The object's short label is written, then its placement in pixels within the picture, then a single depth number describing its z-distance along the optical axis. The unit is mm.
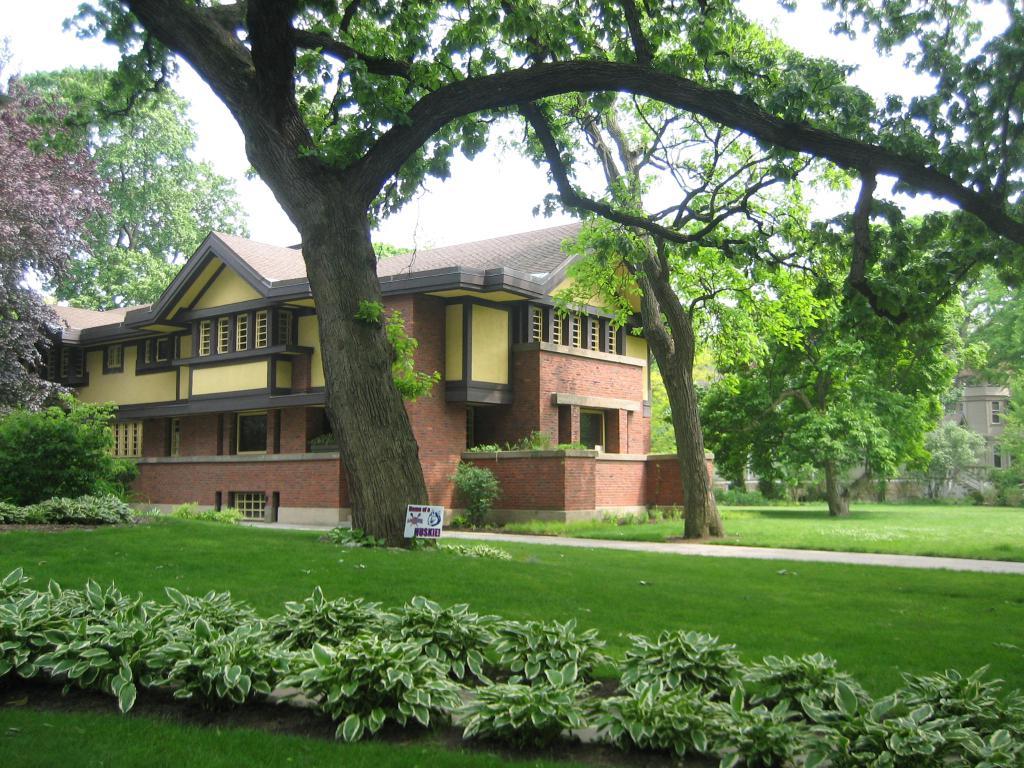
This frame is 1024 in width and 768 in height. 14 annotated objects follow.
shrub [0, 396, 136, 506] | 16797
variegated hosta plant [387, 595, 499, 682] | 6023
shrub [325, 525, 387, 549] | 12391
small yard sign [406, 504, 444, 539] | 12203
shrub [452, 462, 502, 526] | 23453
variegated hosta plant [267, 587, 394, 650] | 6309
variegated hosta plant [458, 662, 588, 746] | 4785
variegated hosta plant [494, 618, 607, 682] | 5828
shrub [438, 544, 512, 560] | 12746
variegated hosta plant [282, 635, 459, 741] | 4965
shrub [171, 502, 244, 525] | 20656
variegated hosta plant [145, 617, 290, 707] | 5234
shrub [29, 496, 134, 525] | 14828
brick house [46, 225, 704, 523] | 23891
